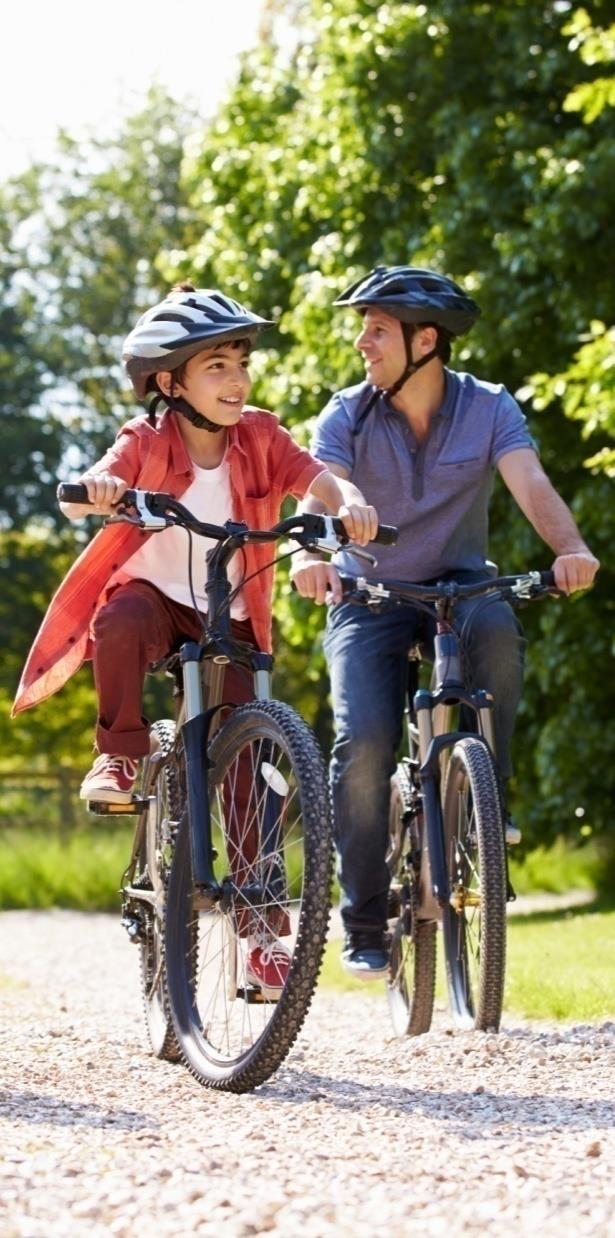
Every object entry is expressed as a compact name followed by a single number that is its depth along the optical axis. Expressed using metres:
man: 11.39
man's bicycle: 10.20
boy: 9.69
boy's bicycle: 8.43
